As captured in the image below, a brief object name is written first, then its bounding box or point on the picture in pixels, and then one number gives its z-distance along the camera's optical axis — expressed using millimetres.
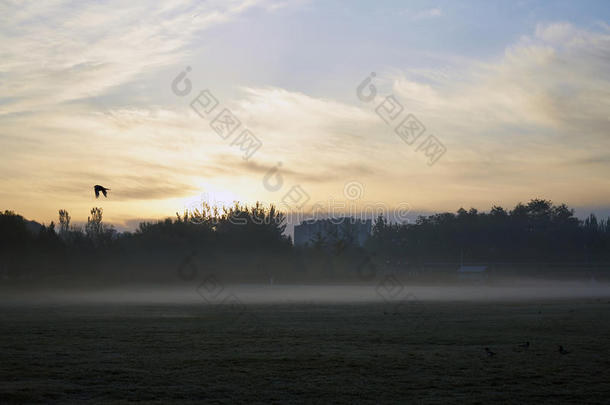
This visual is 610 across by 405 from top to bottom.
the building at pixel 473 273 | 120062
